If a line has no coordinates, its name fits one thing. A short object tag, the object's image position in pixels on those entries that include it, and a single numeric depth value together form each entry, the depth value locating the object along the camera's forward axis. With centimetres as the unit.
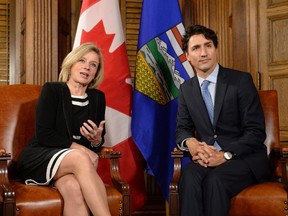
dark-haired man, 260
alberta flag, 343
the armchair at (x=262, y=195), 249
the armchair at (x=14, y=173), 247
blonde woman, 260
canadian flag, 348
